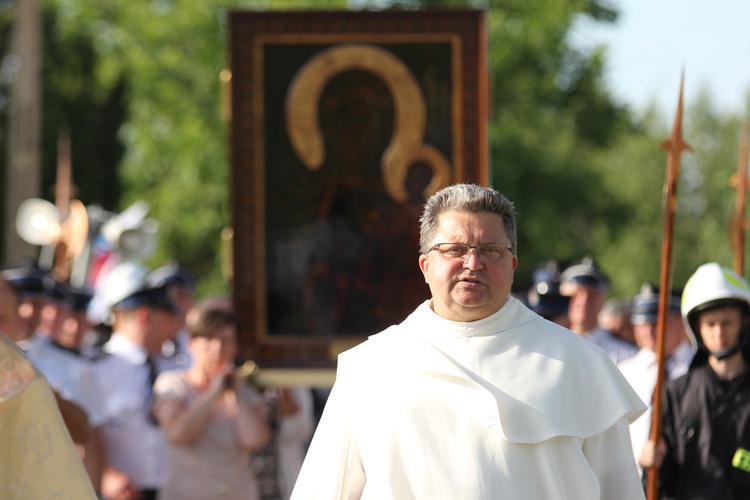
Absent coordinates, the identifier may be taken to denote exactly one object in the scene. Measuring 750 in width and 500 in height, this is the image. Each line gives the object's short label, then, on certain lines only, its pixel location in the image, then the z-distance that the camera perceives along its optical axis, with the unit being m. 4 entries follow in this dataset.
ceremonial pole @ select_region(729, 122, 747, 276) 17.34
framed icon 19.81
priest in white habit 9.41
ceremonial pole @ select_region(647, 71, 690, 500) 13.80
